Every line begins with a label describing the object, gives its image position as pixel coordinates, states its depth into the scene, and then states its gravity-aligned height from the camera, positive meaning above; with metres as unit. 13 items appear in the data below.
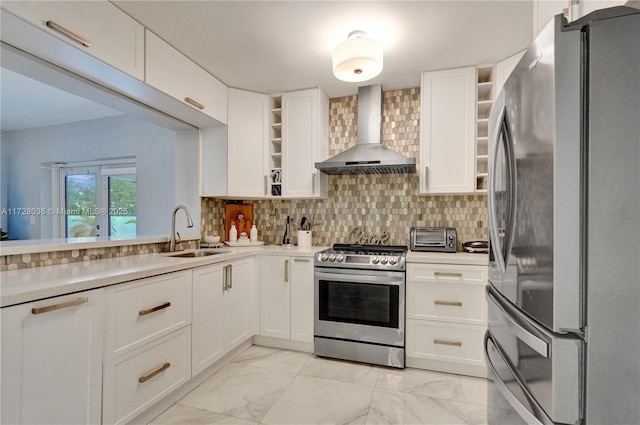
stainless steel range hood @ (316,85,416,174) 2.54 +0.52
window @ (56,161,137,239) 3.88 +0.09
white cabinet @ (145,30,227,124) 1.98 +1.01
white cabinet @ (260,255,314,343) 2.60 -0.78
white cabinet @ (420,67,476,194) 2.48 +0.70
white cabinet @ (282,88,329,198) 2.91 +0.70
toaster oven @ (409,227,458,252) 2.64 -0.25
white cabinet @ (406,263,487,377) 2.20 -0.81
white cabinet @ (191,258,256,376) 2.05 -0.78
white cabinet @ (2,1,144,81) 1.37 +0.96
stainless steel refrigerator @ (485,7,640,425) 0.72 -0.02
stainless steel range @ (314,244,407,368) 2.33 -0.79
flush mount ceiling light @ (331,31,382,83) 1.83 +0.97
